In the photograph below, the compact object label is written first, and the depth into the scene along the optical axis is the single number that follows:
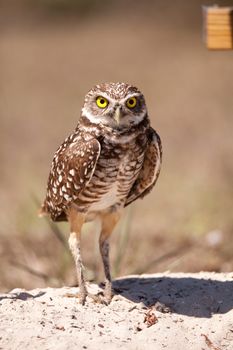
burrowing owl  9.06
